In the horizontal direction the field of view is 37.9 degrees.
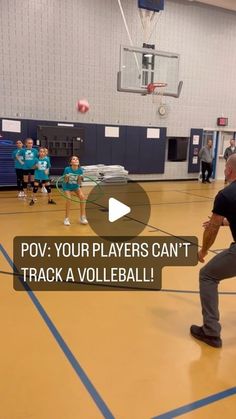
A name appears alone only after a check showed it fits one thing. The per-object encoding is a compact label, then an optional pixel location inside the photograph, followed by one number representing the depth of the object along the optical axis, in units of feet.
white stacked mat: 40.94
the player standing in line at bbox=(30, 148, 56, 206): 28.76
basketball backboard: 31.99
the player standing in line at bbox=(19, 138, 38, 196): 30.99
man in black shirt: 8.97
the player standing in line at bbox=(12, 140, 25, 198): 31.22
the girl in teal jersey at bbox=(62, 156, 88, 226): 22.39
